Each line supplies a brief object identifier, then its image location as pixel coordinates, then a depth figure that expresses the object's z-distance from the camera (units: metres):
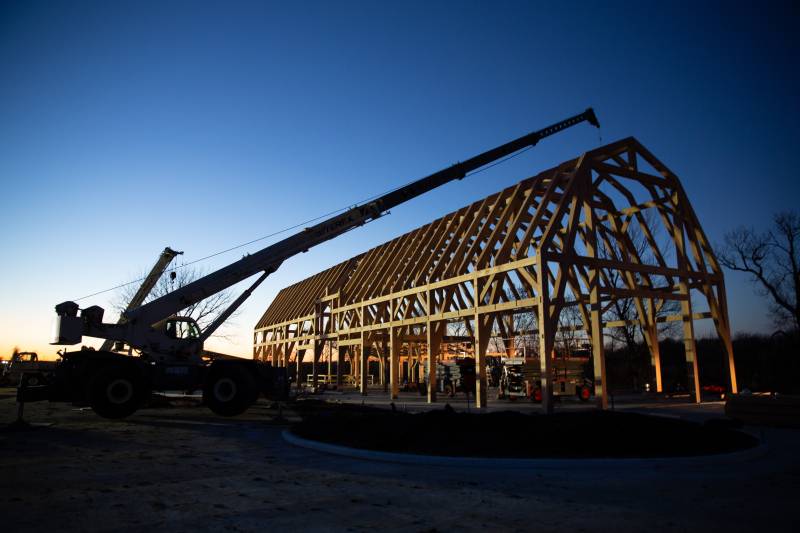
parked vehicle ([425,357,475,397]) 23.52
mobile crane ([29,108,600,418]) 13.16
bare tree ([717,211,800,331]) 28.44
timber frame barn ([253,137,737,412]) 14.91
